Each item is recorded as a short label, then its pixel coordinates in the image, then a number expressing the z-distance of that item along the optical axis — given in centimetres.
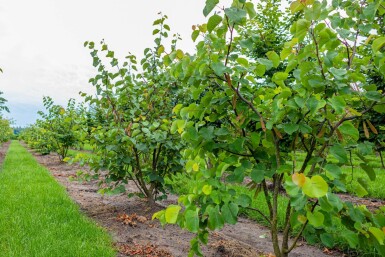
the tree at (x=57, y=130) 1209
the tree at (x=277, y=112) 148
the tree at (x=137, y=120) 395
